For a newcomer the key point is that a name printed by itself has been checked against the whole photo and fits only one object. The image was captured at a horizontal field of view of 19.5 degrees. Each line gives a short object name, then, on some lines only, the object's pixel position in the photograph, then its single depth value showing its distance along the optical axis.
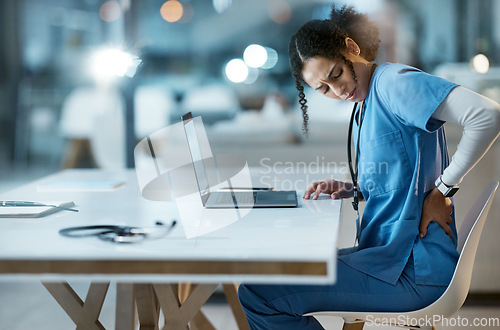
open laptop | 4.90
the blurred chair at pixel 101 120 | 12.07
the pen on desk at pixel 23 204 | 4.92
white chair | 4.68
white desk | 4.18
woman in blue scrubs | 4.64
